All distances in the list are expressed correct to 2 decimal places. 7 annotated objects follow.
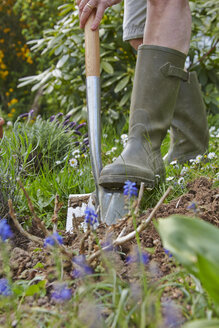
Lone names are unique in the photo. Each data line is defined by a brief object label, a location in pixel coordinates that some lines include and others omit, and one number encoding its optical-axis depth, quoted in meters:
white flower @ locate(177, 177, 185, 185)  2.81
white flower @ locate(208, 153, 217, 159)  3.05
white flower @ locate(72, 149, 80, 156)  3.27
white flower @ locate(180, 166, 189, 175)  2.93
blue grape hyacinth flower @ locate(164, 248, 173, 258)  2.26
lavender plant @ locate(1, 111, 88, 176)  3.35
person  2.74
